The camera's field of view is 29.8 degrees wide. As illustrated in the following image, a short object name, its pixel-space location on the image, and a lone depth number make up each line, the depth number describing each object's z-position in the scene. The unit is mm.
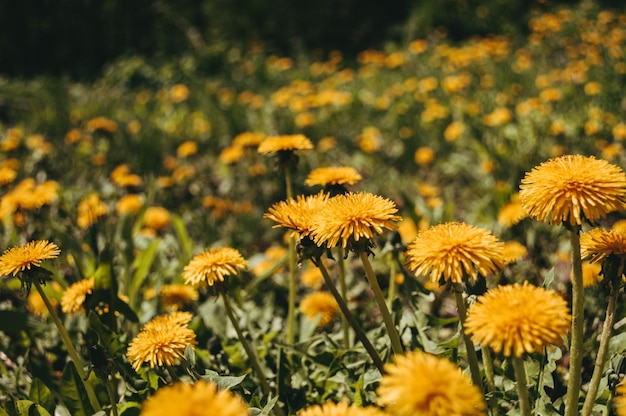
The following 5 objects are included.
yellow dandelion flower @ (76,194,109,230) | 908
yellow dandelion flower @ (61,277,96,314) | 679
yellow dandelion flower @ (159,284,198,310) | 735
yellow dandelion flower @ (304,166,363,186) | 655
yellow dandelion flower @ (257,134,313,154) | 690
